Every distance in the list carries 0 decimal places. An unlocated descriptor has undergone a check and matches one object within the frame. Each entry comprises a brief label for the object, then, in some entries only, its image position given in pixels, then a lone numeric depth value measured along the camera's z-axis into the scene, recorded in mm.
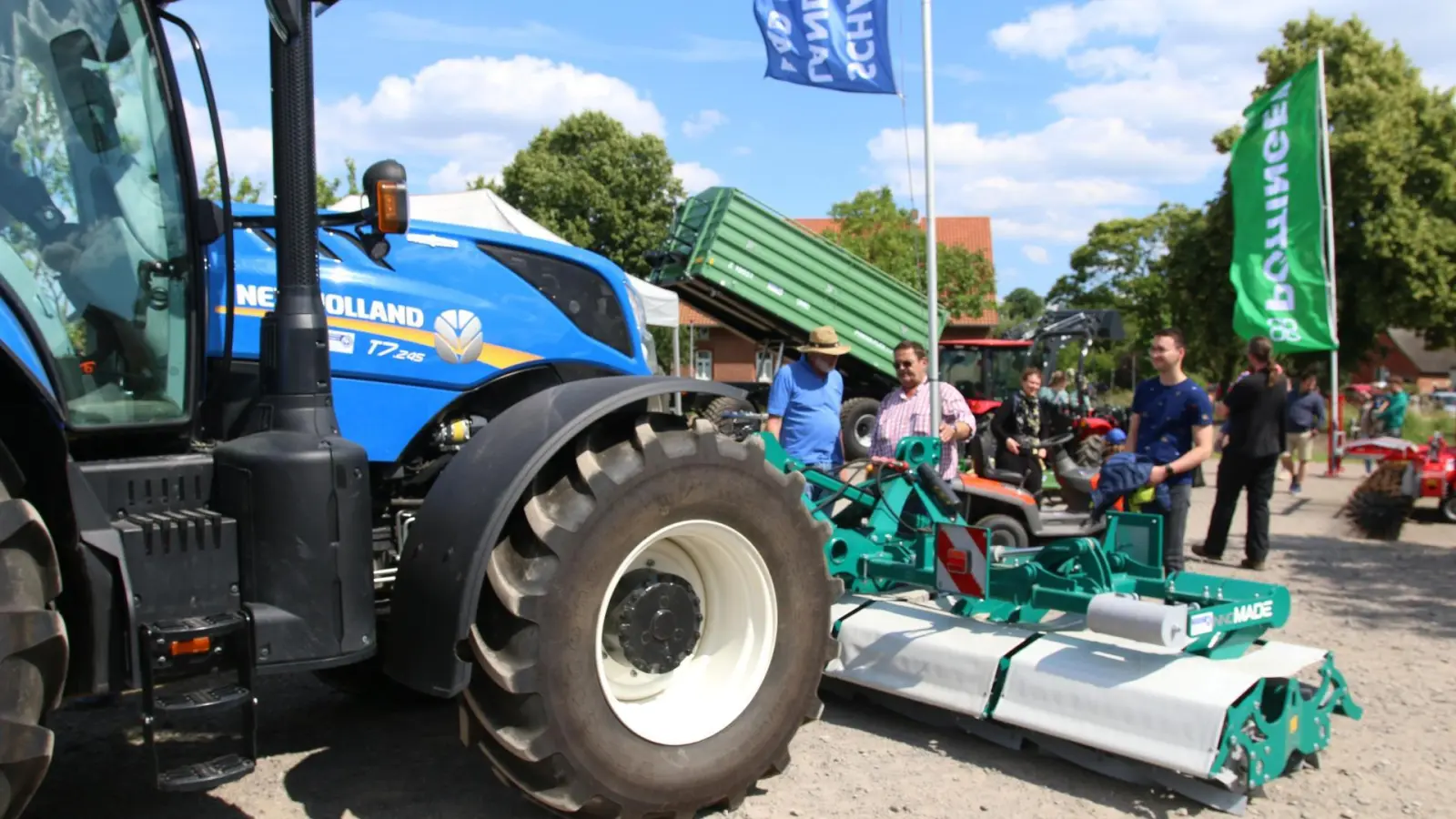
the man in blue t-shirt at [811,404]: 6414
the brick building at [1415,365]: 40438
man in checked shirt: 6367
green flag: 11695
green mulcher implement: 3732
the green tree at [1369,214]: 25297
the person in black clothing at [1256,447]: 7812
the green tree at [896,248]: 27219
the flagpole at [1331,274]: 11727
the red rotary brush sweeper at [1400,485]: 9438
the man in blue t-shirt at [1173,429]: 5691
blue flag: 9578
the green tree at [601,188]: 32219
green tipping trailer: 14891
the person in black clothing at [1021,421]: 10539
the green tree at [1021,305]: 70131
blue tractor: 2676
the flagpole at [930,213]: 9500
